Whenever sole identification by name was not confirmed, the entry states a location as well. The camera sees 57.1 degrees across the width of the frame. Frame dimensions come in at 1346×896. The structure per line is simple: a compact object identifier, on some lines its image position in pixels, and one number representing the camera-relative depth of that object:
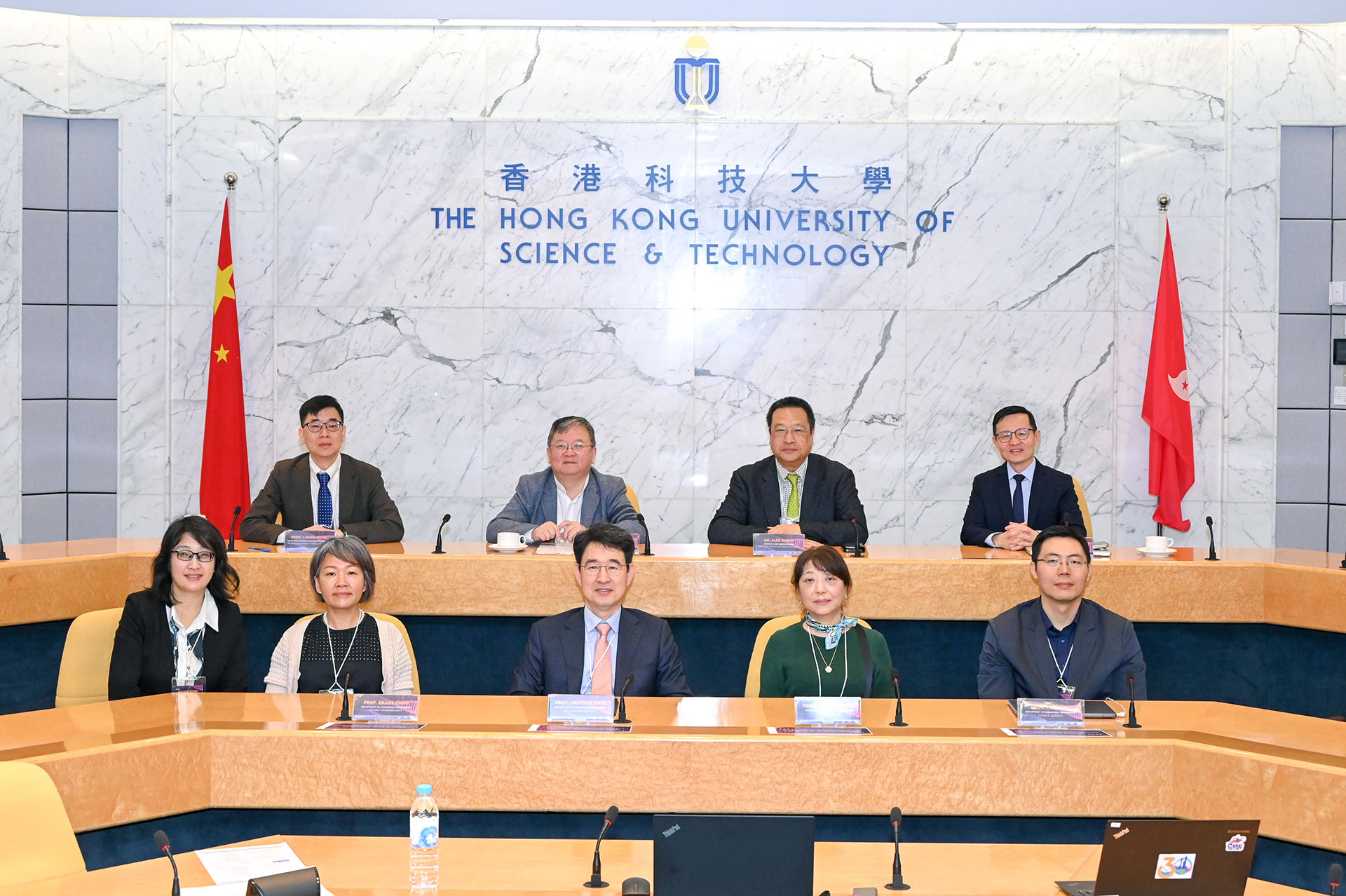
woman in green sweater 3.72
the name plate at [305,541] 4.70
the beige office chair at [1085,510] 5.53
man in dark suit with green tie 5.36
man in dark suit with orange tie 3.77
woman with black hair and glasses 3.76
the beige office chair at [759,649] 3.79
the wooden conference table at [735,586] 4.44
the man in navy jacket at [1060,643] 3.62
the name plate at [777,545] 4.73
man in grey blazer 5.17
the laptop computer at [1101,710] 3.22
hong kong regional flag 6.44
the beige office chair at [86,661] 3.76
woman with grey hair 3.72
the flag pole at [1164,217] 6.58
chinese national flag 6.50
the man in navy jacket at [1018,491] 5.33
